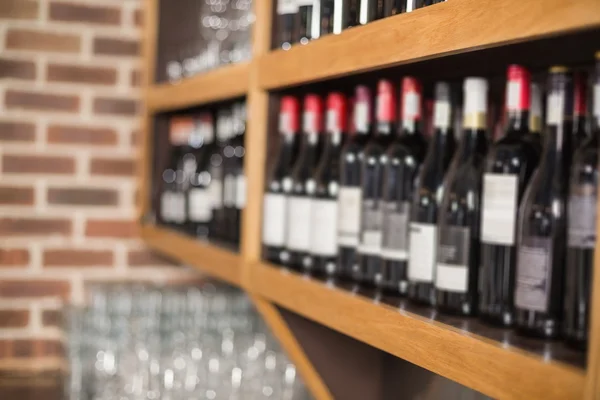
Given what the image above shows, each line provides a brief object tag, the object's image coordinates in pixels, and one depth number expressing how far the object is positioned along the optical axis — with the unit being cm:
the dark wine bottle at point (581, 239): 161
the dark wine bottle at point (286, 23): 214
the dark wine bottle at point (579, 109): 166
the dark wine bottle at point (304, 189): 215
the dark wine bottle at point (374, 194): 197
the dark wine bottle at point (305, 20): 210
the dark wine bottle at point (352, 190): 202
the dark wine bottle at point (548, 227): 164
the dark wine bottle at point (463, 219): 176
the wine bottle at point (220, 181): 261
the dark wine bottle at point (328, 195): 208
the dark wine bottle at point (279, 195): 218
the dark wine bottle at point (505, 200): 170
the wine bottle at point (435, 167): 187
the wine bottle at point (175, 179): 286
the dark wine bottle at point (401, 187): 191
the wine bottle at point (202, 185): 270
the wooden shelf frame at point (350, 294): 149
